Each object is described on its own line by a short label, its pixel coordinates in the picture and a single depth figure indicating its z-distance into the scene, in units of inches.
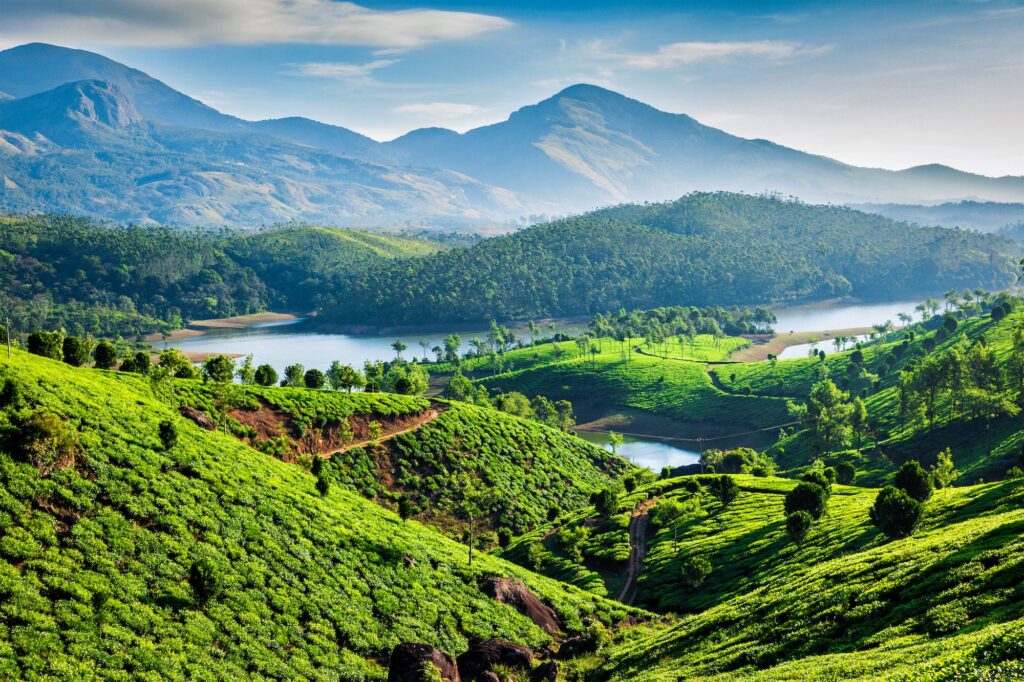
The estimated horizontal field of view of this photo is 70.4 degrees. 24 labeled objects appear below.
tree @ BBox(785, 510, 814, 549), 2795.3
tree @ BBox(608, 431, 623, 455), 7003.0
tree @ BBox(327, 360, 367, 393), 4783.5
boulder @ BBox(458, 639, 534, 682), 1859.0
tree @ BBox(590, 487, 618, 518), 3772.1
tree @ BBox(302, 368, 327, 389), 4790.8
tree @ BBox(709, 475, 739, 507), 3754.9
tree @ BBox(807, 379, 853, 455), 5575.8
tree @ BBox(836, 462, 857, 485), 4355.3
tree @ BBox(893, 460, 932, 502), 2736.2
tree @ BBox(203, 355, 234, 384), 3964.1
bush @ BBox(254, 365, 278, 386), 4503.0
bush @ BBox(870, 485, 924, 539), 2415.1
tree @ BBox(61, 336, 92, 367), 3063.5
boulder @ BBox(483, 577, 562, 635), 2416.3
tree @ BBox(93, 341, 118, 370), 3538.4
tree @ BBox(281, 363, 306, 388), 6002.0
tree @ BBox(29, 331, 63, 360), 2925.7
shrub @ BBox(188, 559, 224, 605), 1701.5
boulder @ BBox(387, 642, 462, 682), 1672.0
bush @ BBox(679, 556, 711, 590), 2854.3
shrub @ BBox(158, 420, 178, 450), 2155.5
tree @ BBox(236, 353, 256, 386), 4693.9
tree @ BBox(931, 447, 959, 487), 3486.5
